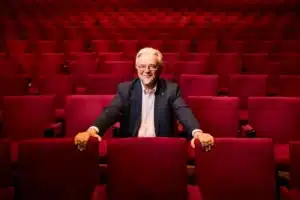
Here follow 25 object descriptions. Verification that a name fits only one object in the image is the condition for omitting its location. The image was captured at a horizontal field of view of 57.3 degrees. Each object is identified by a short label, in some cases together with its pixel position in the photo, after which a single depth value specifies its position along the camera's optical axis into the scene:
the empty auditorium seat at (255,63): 4.33
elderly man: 2.22
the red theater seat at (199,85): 3.40
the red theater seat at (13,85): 3.41
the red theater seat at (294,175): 1.83
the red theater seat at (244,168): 1.81
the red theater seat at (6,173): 1.82
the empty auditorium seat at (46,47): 5.18
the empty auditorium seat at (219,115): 2.72
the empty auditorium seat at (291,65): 4.27
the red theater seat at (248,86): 3.44
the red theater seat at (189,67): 4.09
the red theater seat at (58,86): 3.54
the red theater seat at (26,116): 2.79
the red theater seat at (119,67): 4.04
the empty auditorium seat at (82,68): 4.02
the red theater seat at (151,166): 1.75
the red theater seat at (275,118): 2.74
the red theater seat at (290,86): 3.42
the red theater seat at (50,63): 4.30
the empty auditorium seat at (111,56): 4.59
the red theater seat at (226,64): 4.31
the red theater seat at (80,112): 2.77
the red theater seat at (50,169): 1.74
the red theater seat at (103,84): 3.43
